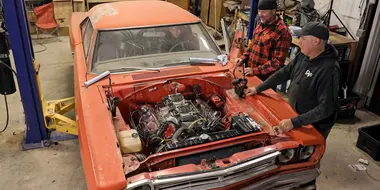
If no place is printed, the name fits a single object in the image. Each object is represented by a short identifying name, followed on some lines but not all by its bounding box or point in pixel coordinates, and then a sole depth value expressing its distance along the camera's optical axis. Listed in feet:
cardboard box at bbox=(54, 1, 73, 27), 26.30
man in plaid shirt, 11.64
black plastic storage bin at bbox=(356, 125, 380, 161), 13.32
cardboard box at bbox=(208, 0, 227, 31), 27.84
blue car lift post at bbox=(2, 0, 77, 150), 11.34
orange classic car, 7.36
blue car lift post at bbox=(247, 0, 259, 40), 16.37
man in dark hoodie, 8.55
